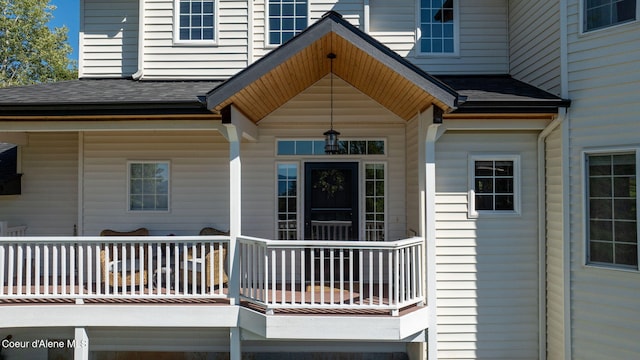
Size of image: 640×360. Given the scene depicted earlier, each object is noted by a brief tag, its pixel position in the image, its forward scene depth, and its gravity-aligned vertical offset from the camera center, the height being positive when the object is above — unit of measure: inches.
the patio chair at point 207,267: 204.5 -42.1
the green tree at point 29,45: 693.9 +279.8
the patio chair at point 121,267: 203.2 -43.0
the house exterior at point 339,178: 190.7 +9.3
